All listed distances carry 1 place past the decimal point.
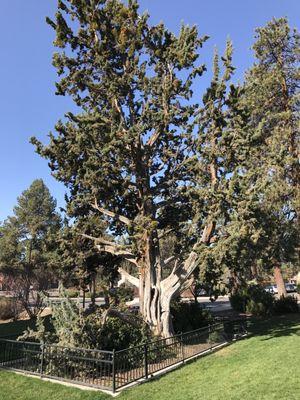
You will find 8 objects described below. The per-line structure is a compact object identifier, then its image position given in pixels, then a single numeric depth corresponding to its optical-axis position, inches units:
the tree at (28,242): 1443.2
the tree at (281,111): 951.0
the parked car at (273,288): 2189.5
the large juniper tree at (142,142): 667.4
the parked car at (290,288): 2197.1
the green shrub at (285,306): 1077.8
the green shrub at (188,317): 765.3
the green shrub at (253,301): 1078.4
